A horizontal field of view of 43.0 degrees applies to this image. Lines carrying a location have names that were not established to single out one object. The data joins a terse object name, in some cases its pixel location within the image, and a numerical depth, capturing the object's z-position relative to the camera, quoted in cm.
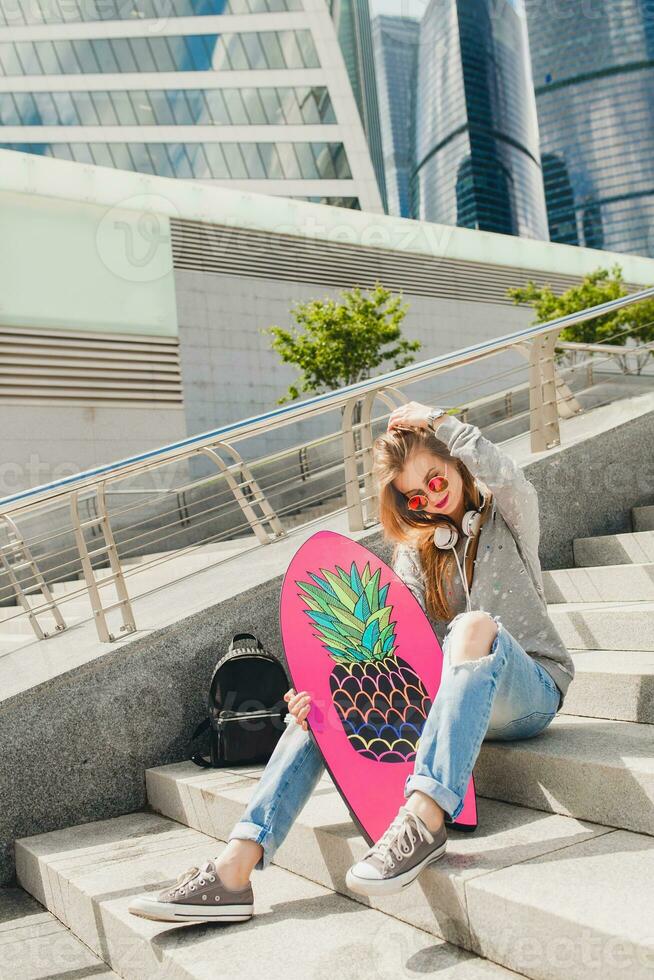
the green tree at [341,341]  1556
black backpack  337
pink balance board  225
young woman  198
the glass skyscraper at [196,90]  2917
